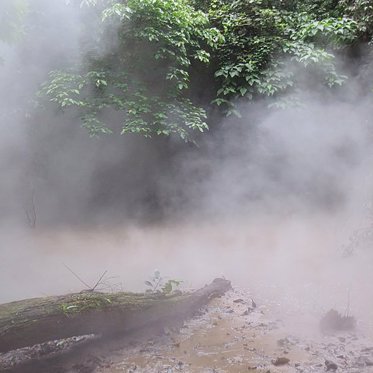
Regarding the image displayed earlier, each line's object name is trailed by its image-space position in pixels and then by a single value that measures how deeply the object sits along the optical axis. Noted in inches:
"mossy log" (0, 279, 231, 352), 105.0
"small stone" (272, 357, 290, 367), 101.1
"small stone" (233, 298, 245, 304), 144.0
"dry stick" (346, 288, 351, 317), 126.7
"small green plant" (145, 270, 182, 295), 135.2
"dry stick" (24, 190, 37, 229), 259.4
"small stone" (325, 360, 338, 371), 96.1
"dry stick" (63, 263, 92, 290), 169.9
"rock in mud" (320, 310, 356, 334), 117.4
